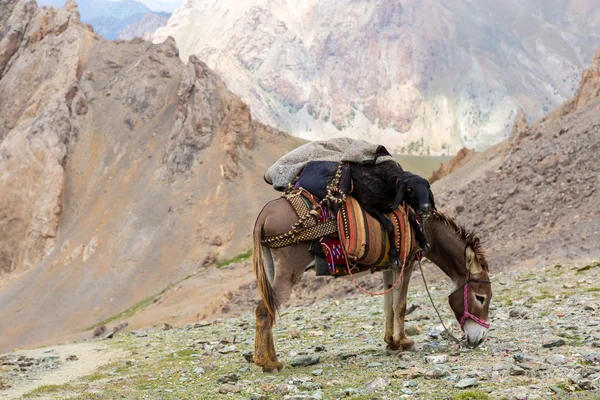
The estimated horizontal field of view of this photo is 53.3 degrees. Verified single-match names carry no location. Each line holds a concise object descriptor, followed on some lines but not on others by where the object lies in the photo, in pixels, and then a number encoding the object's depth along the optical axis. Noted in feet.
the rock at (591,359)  20.31
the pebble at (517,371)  19.57
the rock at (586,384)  17.29
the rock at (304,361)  25.60
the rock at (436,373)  20.38
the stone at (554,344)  23.79
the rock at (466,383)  18.75
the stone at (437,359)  23.08
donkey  24.29
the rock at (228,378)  23.34
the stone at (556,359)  20.76
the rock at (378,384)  19.71
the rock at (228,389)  21.52
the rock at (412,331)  31.50
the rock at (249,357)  28.14
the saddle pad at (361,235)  24.56
